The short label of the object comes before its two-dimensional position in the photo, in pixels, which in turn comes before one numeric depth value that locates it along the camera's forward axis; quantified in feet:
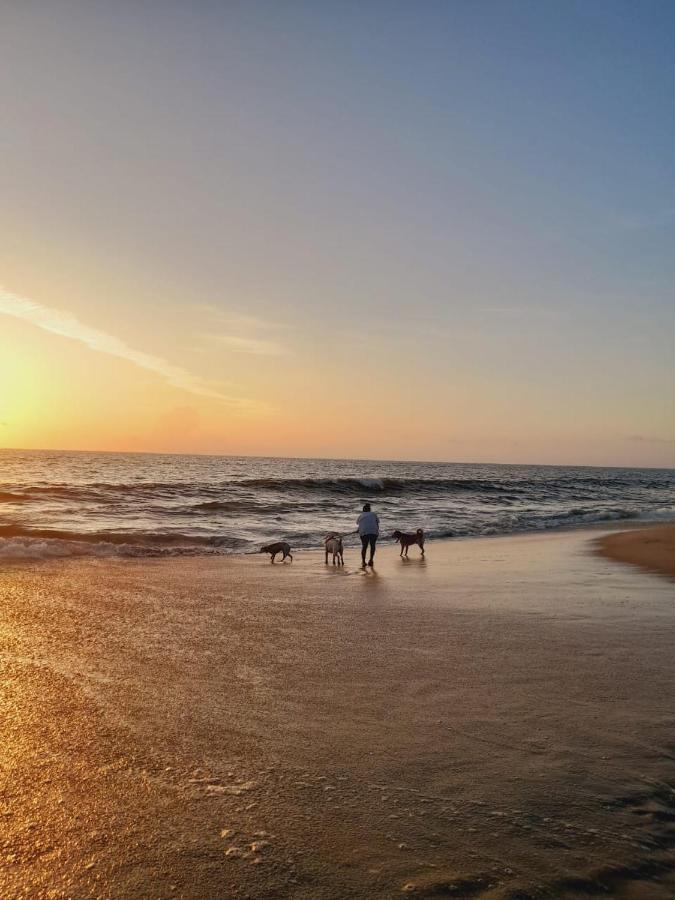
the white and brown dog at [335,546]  53.88
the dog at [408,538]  59.97
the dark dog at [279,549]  55.16
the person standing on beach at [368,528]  55.06
